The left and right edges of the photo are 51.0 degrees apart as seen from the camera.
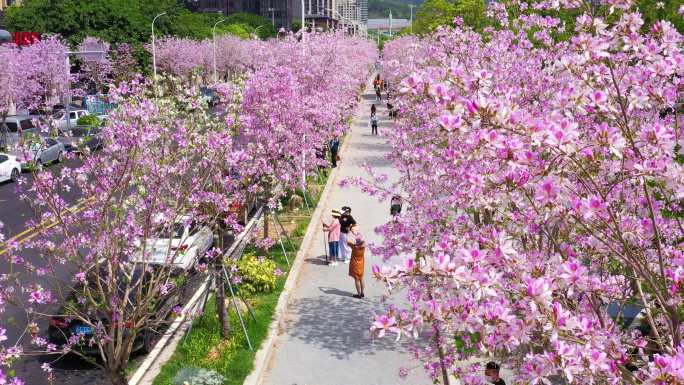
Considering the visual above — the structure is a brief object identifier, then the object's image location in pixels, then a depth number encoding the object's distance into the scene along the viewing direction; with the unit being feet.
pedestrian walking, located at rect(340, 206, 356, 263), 55.31
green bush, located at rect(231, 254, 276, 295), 48.42
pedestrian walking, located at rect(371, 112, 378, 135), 130.89
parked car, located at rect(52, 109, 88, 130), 136.26
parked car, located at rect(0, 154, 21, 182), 91.09
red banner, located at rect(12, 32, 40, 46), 168.70
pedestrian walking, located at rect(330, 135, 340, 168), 96.16
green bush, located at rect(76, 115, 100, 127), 138.07
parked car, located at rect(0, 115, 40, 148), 111.86
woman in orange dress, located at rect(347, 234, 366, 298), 47.44
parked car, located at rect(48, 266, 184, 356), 37.29
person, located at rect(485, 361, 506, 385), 26.90
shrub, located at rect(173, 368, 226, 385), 34.86
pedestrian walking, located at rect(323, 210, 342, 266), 55.26
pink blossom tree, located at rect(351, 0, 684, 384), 15.57
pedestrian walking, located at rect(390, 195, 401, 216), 56.07
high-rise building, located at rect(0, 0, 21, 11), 265.50
